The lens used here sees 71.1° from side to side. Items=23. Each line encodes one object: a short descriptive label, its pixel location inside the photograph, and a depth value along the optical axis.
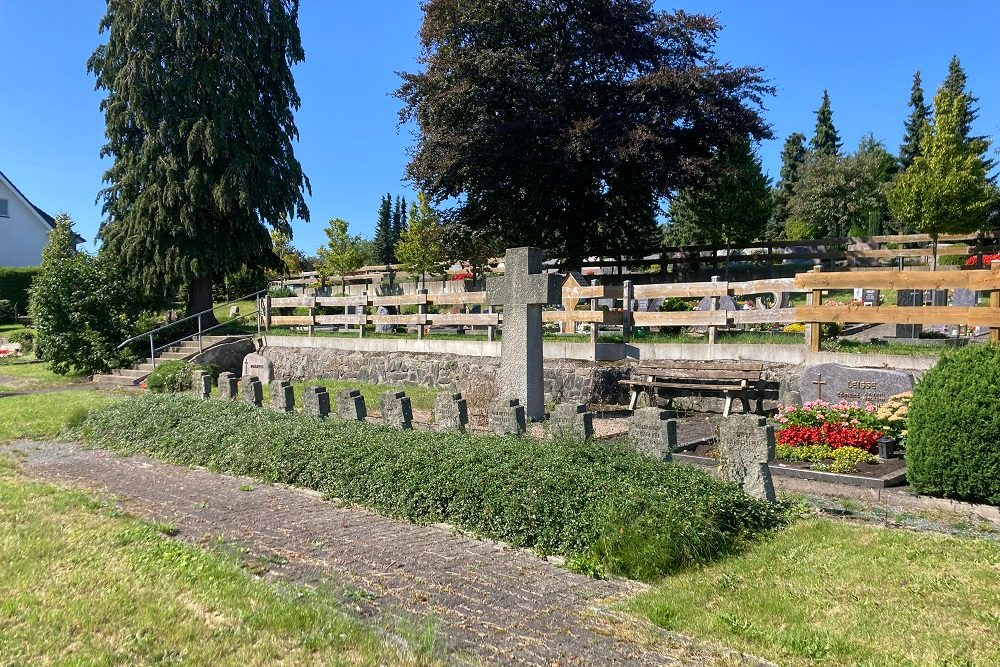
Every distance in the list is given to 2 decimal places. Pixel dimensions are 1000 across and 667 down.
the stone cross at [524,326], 10.12
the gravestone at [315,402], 9.84
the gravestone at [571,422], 7.46
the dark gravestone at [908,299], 14.24
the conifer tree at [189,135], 24.06
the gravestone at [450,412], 8.80
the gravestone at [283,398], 10.43
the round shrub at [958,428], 5.97
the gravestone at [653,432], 6.79
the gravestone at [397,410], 8.92
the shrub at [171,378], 15.66
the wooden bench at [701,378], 10.86
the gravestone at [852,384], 9.40
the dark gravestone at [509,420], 8.20
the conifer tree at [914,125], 46.12
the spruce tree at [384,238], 74.62
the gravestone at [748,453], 6.10
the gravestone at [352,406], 9.47
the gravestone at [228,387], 12.05
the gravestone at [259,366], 17.44
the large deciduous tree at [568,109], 20.58
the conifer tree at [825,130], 60.81
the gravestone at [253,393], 11.27
